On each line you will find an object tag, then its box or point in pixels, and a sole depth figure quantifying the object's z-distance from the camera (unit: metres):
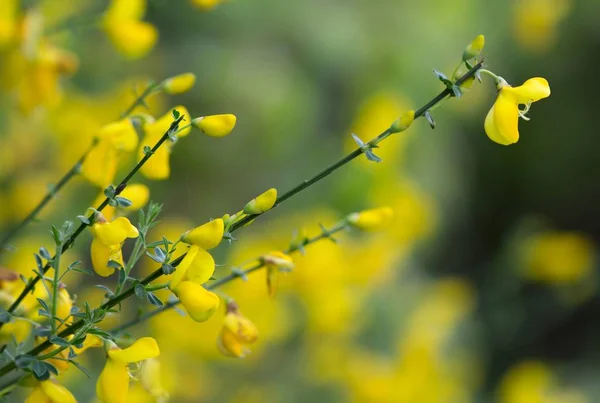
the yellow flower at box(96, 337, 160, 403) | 0.86
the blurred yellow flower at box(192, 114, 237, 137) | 0.87
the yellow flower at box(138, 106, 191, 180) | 0.91
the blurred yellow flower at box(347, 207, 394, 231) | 0.92
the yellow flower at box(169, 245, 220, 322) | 0.85
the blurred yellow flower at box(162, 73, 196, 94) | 0.92
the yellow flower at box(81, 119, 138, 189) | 0.92
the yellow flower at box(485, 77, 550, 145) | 0.87
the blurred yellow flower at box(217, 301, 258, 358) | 0.90
